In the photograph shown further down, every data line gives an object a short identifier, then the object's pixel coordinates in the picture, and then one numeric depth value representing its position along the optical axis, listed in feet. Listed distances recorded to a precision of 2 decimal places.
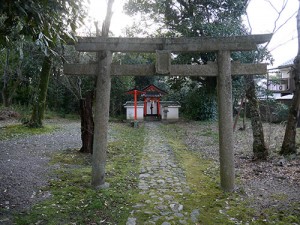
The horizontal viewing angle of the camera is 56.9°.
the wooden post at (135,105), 76.28
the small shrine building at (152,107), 81.05
